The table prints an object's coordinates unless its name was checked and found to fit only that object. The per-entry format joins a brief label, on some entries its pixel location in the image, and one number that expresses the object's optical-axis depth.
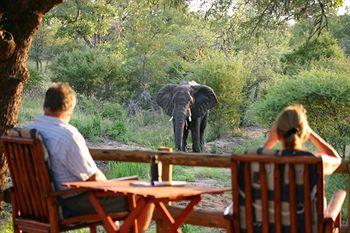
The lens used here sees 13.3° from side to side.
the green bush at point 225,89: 46.82
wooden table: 8.07
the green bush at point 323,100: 30.35
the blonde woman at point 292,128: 7.79
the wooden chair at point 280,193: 7.41
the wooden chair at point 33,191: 8.66
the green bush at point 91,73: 50.72
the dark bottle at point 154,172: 9.21
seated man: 8.88
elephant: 37.83
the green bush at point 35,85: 46.18
